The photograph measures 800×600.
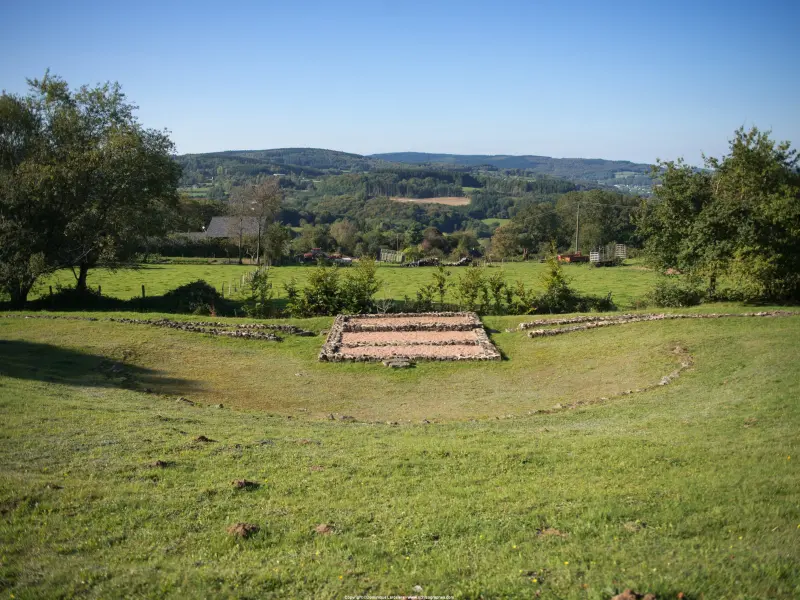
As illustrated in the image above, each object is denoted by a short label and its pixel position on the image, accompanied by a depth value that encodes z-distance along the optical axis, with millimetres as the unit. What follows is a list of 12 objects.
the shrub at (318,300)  30219
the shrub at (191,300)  32125
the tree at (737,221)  25125
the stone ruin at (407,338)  21906
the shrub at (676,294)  28156
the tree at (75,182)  30188
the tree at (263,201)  65750
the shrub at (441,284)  31812
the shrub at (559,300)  30703
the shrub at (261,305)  30484
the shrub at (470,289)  30812
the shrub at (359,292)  30328
